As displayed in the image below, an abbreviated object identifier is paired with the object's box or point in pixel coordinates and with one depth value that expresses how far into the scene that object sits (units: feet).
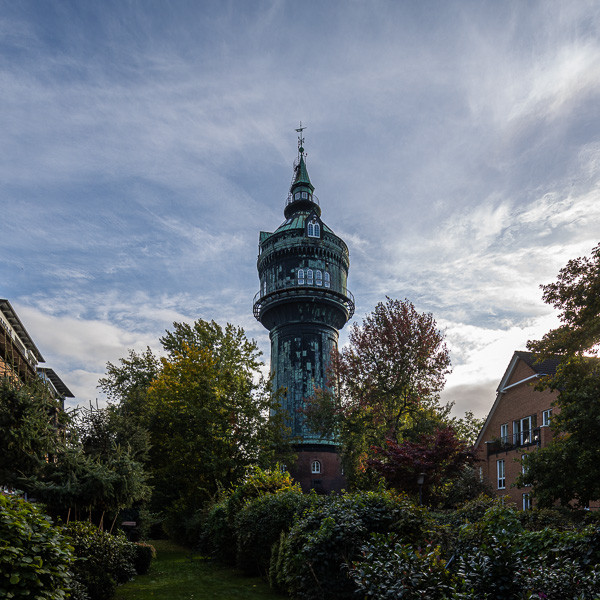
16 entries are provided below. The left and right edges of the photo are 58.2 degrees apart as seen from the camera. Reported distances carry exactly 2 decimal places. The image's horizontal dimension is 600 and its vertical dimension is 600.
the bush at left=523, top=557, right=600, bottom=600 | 20.62
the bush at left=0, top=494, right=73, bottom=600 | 19.40
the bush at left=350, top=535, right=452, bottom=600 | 23.22
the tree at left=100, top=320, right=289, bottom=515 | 95.25
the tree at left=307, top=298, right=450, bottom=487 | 109.29
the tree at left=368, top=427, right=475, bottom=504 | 83.76
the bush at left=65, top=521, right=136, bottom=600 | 42.42
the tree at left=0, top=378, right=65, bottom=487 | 54.60
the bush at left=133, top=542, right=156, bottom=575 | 58.08
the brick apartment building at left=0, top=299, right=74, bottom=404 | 104.06
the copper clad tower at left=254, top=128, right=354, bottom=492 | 153.38
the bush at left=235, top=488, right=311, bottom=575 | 49.88
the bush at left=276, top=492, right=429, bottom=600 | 34.60
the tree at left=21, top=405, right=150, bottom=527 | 55.01
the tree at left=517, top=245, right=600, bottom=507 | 57.31
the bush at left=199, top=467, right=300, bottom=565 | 61.72
